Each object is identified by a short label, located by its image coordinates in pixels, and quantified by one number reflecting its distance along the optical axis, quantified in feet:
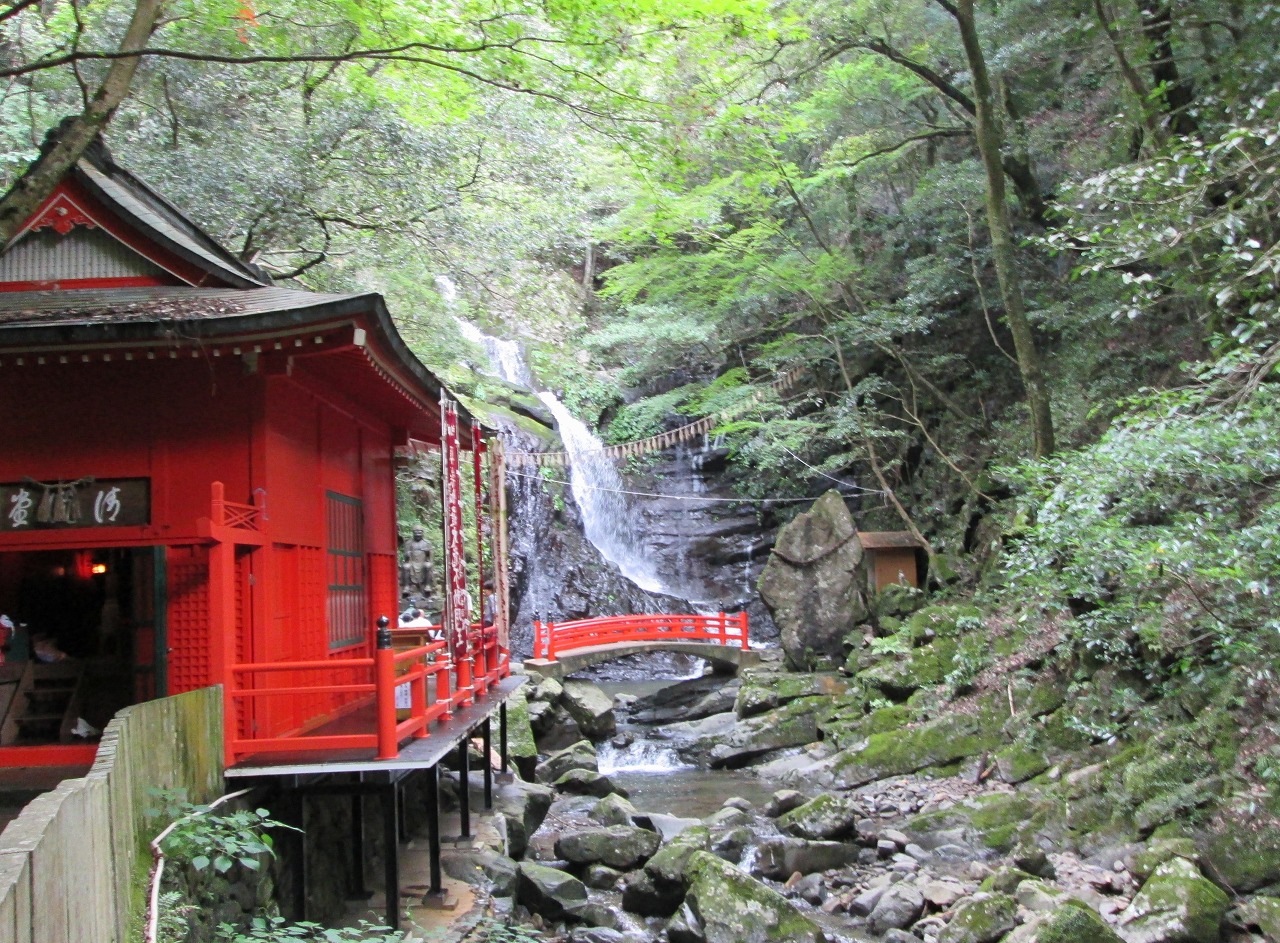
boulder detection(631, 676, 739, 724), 67.15
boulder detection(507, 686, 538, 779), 46.88
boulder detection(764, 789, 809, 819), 41.63
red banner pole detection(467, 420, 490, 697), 36.43
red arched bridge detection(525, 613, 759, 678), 69.15
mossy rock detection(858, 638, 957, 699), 48.49
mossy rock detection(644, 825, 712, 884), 32.12
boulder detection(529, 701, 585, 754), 57.21
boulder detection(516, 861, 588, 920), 31.14
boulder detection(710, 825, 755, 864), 36.37
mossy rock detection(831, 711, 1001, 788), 41.50
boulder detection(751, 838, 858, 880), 34.86
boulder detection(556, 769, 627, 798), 46.91
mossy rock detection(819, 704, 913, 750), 47.29
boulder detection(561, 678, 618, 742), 61.46
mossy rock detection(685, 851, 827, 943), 27.17
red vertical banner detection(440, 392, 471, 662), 28.99
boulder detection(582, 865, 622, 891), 34.65
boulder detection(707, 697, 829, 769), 54.03
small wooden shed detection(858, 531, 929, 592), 62.69
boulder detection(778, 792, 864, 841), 37.22
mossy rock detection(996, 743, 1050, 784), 36.76
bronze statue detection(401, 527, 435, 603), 62.03
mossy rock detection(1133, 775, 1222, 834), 27.45
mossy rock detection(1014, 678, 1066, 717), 38.55
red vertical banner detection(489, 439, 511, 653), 36.65
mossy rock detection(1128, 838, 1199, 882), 25.70
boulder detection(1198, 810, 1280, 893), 24.35
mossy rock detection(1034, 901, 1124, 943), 22.61
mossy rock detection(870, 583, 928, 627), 59.31
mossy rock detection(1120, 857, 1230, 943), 22.98
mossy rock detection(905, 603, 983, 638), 48.70
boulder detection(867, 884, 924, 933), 29.25
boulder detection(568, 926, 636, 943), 29.48
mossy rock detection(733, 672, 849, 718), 57.72
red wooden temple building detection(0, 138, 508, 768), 23.35
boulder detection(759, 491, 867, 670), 62.23
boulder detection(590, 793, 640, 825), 41.22
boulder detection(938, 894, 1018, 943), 25.91
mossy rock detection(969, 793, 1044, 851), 33.24
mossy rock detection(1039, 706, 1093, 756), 36.01
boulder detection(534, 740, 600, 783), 49.60
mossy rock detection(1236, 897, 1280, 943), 21.97
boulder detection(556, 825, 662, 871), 36.06
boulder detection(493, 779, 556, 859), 35.65
